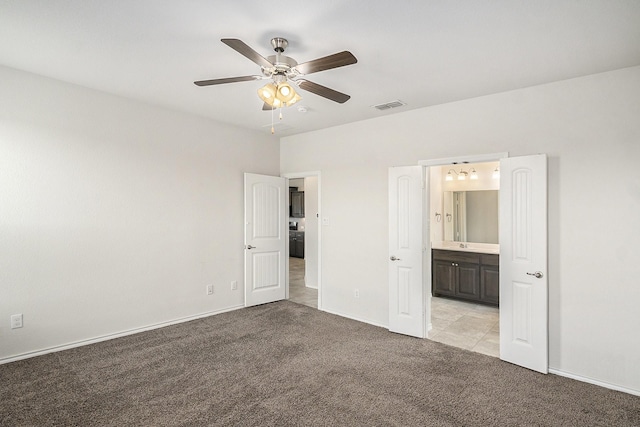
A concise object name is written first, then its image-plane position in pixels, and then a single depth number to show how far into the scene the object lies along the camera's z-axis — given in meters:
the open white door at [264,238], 5.08
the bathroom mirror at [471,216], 5.61
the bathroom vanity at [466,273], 5.05
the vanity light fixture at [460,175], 5.90
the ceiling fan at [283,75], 2.19
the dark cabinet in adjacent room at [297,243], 10.34
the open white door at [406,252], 3.98
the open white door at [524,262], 3.15
